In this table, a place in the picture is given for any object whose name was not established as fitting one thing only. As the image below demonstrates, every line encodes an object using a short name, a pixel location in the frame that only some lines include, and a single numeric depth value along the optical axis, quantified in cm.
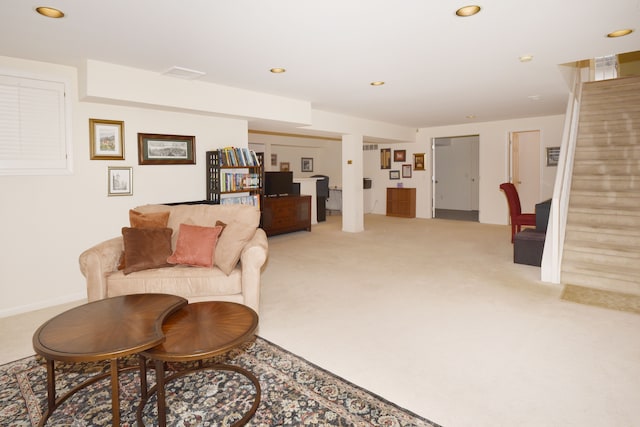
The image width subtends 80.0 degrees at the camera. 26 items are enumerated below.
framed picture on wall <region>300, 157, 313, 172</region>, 1229
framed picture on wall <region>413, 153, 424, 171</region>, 1026
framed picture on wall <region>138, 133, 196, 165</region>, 463
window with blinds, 363
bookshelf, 524
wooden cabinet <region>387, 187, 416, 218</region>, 1044
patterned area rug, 202
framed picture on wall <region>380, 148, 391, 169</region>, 1102
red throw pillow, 329
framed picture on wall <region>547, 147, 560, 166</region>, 820
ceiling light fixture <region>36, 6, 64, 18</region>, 269
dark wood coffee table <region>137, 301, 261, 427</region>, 188
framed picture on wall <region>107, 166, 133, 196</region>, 435
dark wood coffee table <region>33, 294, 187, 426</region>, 179
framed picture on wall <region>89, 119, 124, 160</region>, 419
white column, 811
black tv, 773
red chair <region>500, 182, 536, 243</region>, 626
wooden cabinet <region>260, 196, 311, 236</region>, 743
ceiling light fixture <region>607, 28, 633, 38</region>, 329
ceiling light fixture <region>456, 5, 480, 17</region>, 278
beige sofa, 306
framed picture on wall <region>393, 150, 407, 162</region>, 1065
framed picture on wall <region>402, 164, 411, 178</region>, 1060
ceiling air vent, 416
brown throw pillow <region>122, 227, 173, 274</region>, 320
